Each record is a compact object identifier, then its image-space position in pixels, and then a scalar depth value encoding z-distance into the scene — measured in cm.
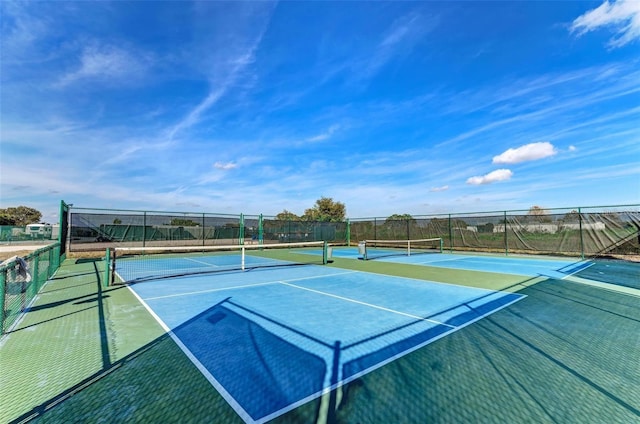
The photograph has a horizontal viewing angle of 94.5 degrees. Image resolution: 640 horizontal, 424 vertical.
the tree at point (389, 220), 2100
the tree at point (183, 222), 1707
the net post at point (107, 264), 734
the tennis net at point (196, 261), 932
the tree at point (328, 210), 5041
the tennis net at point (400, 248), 1572
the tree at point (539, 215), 1448
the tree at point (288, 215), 6018
